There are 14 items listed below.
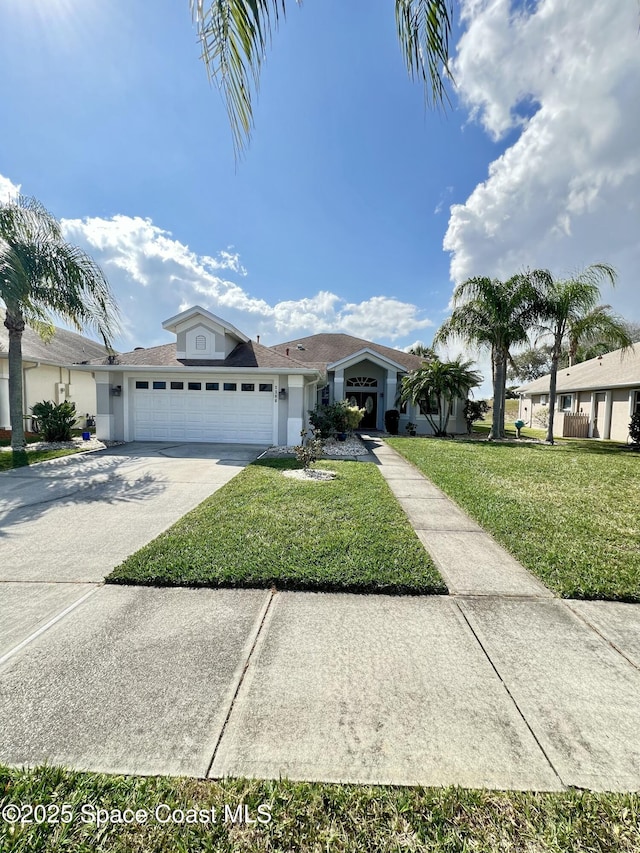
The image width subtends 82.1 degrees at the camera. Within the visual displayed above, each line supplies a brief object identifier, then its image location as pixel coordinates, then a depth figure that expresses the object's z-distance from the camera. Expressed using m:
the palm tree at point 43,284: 10.95
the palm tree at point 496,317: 16.14
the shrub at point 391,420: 19.03
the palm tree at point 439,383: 16.75
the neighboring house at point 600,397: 17.41
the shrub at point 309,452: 8.84
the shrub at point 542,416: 24.88
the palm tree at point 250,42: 1.88
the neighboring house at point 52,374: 15.59
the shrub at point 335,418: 14.27
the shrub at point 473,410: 20.11
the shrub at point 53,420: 13.04
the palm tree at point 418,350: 32.84
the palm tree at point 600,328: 15.67
